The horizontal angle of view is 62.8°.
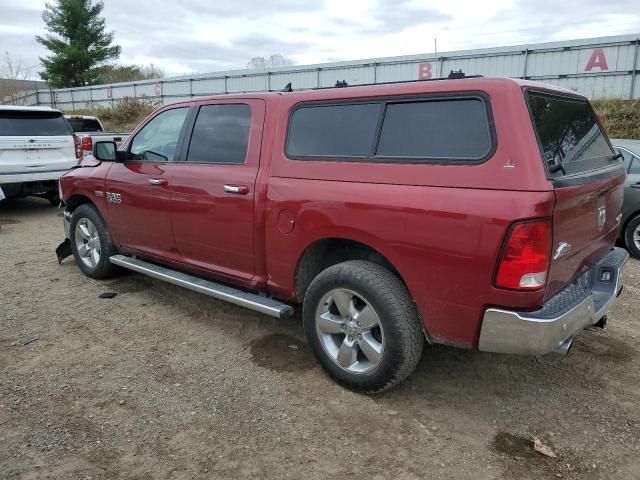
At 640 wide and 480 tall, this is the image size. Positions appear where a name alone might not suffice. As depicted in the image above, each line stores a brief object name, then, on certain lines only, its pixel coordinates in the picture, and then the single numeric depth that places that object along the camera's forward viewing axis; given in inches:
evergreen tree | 1595.7
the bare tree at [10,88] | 1557.6
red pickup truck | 101.9
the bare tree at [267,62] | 1379.2
